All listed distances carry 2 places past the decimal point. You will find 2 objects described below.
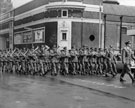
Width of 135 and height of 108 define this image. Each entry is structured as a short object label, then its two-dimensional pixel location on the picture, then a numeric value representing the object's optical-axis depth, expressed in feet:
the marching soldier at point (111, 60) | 62.59
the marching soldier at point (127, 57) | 47.50
